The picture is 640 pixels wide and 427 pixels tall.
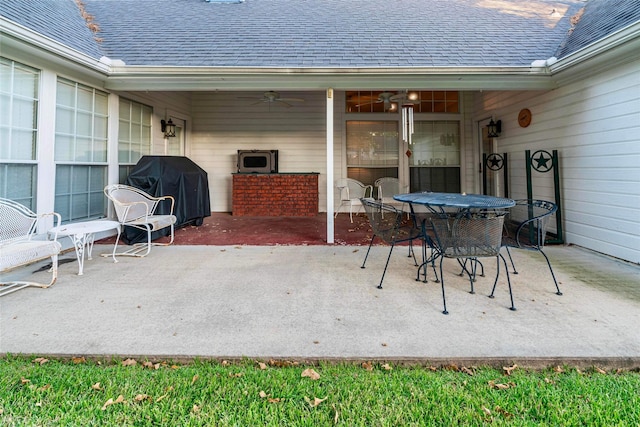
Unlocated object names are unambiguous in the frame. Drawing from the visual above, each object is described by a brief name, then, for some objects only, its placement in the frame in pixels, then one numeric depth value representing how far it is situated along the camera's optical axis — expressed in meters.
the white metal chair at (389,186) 7.63
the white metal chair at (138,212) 4.19
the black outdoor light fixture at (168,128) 6.79
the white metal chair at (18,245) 2.62
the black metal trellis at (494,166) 6.34
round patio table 2.77
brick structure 7.61
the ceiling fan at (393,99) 6.95
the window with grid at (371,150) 8.02
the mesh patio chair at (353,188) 7.36
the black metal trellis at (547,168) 4.79
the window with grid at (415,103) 7.89
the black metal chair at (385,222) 3.10
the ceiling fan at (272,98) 6.86
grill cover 5.05
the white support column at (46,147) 3.97
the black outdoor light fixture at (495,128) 6.46
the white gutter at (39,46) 3.25
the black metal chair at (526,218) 2.93
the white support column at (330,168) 4.82
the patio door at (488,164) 6.68
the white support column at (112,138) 5.18
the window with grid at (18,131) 3.58
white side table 3.29
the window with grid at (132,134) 5.56
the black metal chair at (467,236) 2.61
